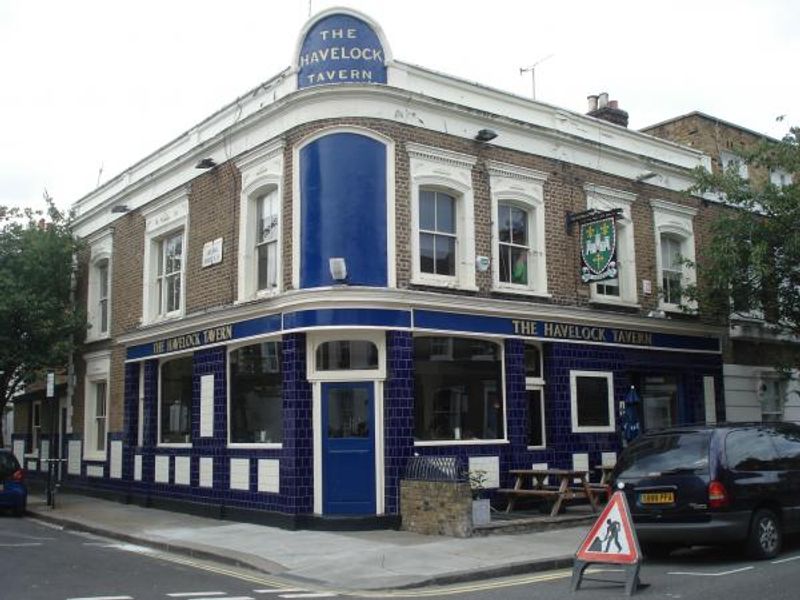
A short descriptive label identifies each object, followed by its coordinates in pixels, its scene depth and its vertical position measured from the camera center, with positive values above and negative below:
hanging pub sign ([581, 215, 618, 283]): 16.64 +2.94
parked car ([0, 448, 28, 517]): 18.22 -1.59
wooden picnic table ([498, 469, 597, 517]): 14.55 -1.51
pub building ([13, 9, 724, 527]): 14.47 +2.07
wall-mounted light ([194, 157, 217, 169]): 17.59 +4.93
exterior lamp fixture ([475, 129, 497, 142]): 16.23 +5.00
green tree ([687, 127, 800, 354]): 17.22 +3.11
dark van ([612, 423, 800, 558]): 10.30 -1.06
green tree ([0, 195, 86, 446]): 21.84 +2.80
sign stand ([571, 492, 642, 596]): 8.91 -1.51
